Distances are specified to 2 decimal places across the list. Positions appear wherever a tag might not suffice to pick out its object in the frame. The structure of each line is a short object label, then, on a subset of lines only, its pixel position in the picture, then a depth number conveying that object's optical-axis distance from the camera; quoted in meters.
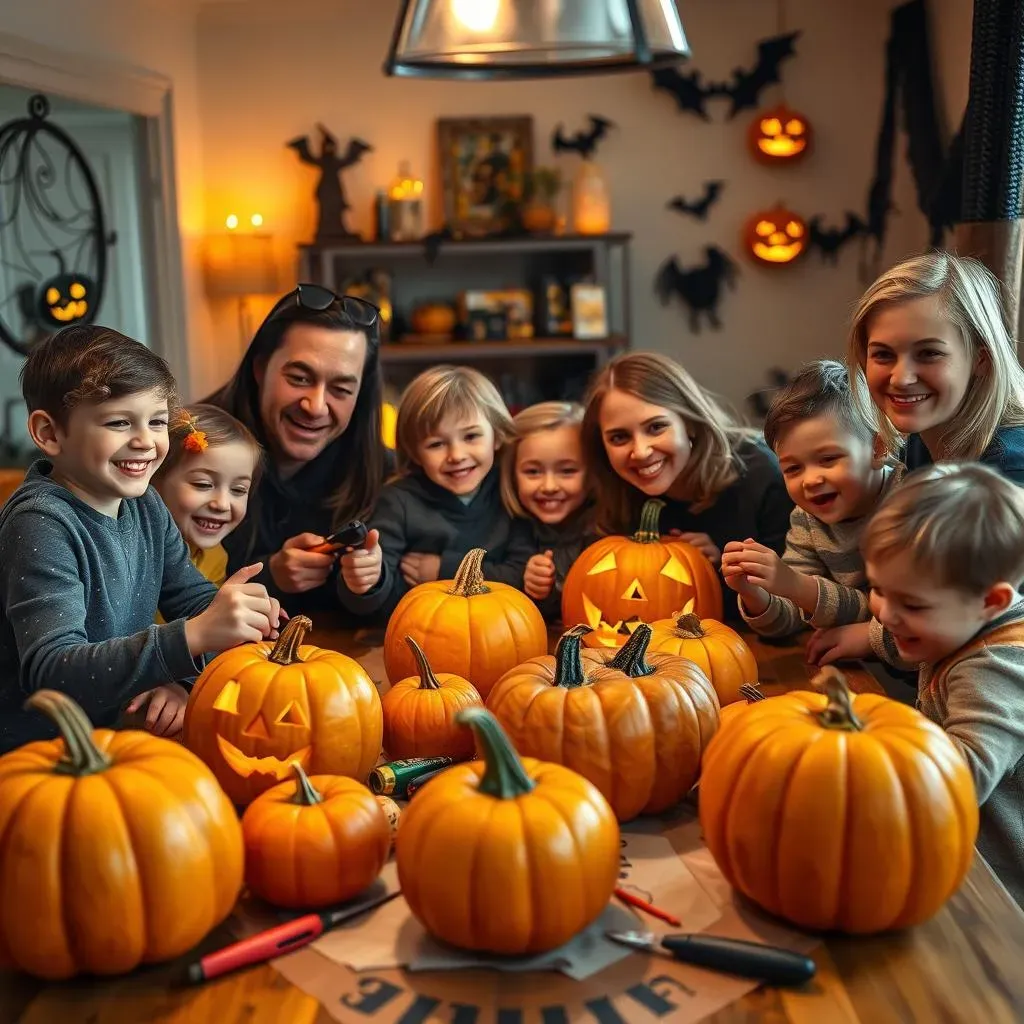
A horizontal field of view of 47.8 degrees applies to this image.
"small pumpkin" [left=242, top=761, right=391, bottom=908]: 1.14
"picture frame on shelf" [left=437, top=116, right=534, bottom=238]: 6.55
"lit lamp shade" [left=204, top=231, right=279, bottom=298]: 6.40
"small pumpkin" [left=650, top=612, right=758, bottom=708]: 1.64
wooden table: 0.99
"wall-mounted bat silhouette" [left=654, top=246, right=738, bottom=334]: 6.65
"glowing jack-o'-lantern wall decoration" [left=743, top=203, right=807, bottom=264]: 6.50
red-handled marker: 1.04
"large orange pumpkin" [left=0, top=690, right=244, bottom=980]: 1.03
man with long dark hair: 2.43
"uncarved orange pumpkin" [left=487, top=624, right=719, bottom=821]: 1.33
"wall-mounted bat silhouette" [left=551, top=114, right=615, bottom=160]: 6.55
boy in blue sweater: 1.47
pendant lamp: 1.56
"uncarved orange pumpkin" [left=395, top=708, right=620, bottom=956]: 1.06
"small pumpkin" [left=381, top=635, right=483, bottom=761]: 1.49
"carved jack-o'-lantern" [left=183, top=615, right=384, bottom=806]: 1.39
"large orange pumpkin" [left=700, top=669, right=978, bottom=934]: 1.10
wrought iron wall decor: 5.04
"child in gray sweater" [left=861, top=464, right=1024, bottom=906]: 1.29
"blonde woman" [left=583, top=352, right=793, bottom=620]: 2.25
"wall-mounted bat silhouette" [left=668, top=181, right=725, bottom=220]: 6.61
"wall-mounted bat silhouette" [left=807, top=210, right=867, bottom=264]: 6.53
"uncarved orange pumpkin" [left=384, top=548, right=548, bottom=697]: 1.77
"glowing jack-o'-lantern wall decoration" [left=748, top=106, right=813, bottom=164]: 6.42
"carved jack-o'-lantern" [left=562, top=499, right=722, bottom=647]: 2.03
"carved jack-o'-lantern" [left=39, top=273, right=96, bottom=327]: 5.27
